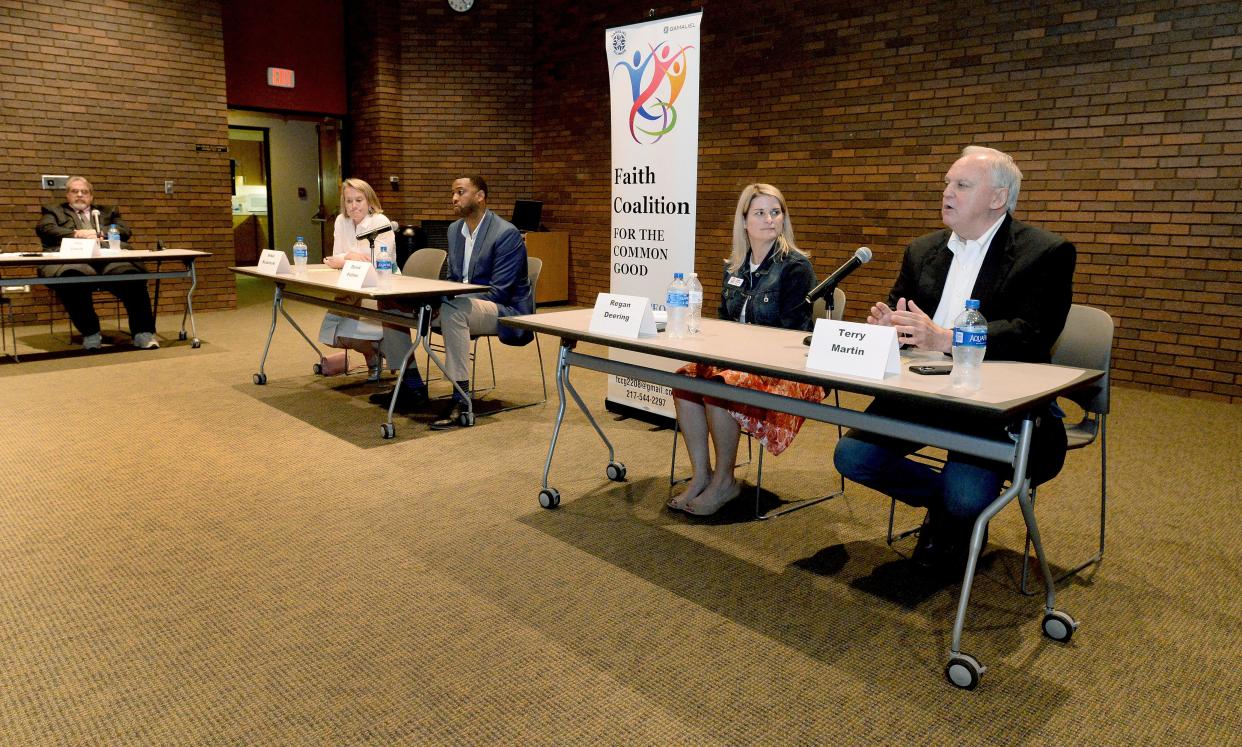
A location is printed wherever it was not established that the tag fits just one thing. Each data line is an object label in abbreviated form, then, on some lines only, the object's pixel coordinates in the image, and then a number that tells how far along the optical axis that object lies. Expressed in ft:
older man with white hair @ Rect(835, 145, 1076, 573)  7.48
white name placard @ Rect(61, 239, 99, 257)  18.11
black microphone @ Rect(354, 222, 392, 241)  15.33
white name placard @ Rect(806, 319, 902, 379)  6.77
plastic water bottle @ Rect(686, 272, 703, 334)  9.30
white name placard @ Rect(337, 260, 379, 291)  13.28
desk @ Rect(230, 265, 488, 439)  12.75
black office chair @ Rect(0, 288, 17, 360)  19.36
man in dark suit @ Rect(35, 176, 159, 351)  20.10
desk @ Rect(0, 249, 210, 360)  17.16
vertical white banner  12.65
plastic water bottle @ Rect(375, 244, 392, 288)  14.42
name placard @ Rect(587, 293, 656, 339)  8.95
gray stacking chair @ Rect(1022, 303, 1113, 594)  8.16
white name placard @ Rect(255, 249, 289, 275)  15.62
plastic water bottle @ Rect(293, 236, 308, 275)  16.24
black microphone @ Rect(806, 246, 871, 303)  7.61
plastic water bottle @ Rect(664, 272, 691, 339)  9.02
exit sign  29.48
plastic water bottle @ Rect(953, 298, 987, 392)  6.35
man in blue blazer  14.02
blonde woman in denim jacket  10.00
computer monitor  29.84
